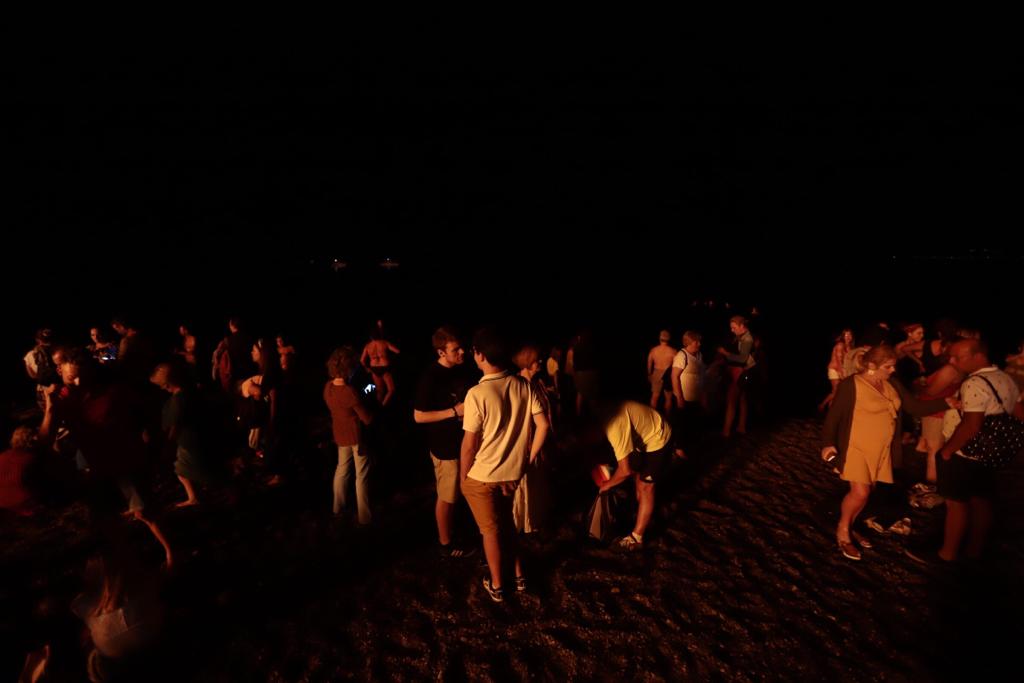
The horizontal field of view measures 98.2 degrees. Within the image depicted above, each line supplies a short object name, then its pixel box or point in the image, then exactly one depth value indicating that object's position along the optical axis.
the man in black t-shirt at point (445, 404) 3.54
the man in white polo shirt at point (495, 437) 2.98
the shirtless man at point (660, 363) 6.93
